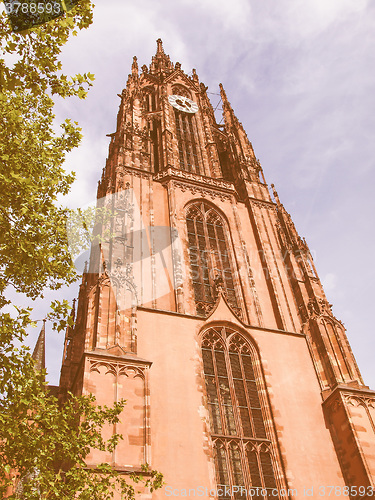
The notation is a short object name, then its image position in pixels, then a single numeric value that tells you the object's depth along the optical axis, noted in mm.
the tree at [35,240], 7176
